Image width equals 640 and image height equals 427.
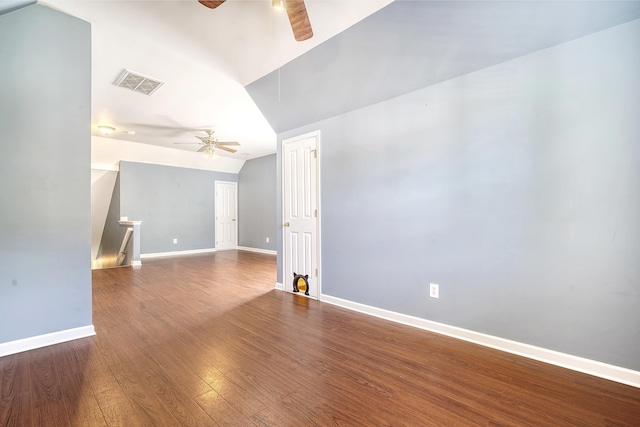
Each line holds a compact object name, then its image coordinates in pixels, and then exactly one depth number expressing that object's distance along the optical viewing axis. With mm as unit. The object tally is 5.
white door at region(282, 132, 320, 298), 3576
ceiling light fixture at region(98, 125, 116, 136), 5061
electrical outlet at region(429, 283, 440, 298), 2521
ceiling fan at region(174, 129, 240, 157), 5242
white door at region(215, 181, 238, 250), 8578
